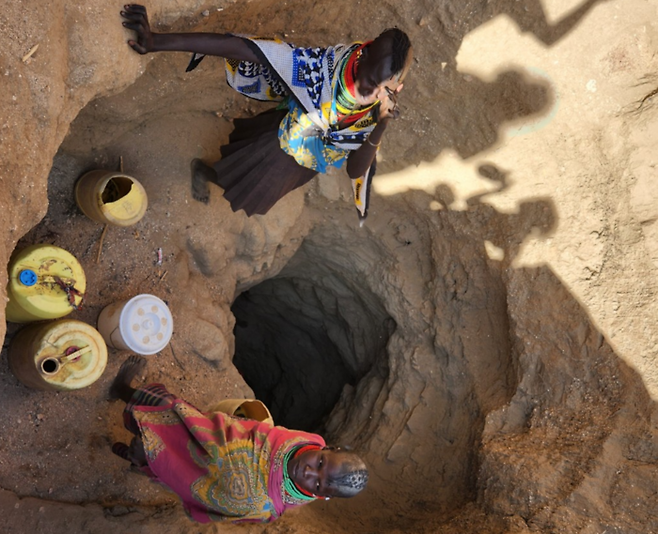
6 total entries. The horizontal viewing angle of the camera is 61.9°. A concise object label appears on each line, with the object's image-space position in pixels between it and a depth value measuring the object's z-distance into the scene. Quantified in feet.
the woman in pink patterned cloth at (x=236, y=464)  6.57
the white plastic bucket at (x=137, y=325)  8.23
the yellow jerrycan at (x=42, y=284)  7.08
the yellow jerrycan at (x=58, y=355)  7.19
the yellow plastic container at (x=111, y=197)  8.23
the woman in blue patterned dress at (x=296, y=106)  6.43
